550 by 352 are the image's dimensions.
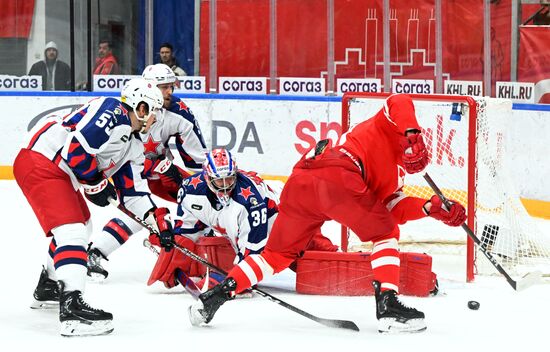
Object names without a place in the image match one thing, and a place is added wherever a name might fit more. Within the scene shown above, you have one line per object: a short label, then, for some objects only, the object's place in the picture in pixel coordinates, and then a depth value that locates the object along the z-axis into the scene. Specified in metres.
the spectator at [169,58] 18.54
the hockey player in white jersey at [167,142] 11.66
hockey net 10.65
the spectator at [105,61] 18.68
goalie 9.75
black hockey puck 9.37
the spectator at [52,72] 18.26
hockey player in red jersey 8.50
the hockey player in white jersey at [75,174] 8.39
